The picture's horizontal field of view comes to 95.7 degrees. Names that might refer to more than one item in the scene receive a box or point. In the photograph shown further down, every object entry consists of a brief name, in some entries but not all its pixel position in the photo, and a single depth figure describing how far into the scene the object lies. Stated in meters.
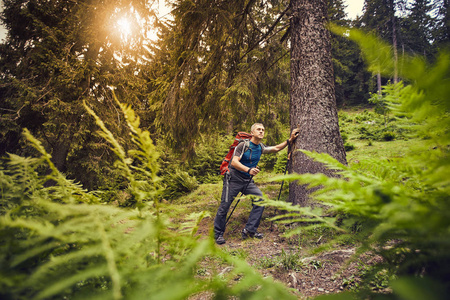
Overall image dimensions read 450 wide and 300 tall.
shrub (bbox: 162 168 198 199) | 9.51
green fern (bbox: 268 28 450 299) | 0.40
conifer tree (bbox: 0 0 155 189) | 6.42
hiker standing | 3.56
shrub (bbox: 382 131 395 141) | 11.08
